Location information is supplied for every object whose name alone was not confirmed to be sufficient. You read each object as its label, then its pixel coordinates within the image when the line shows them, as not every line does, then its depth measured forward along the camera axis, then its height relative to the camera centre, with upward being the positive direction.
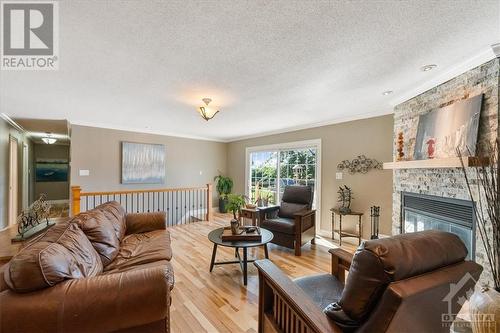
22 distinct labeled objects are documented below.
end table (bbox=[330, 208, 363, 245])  3.71 -1.05
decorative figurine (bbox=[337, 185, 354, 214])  3.95 -0.54
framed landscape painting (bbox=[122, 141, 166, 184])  5.05 +0.10
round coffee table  2.50 -0.88
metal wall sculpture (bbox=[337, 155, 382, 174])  3.69 +0.04
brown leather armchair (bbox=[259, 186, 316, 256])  3.28 -0.85
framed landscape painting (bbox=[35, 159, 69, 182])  8.30 -0.10
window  4.66 -0.04
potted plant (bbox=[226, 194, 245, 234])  3.05 -0.50
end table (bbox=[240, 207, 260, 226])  3.60 -0.79
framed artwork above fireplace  1.97 +0.38
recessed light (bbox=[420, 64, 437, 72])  2.08 +0.96
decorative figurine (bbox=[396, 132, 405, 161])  2.99 +0.27
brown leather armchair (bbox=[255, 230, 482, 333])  0.84 -0.50
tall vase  1.10 -0.74
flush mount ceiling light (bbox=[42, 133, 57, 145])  6.42 +0.87
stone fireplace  1.88 +0.30
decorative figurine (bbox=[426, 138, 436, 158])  2.43 +0.23
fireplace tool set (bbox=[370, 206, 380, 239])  3.55 -0.85
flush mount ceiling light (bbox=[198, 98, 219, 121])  3.00 +0.79
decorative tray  2.61 -0.83
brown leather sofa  1.05 -0.66
